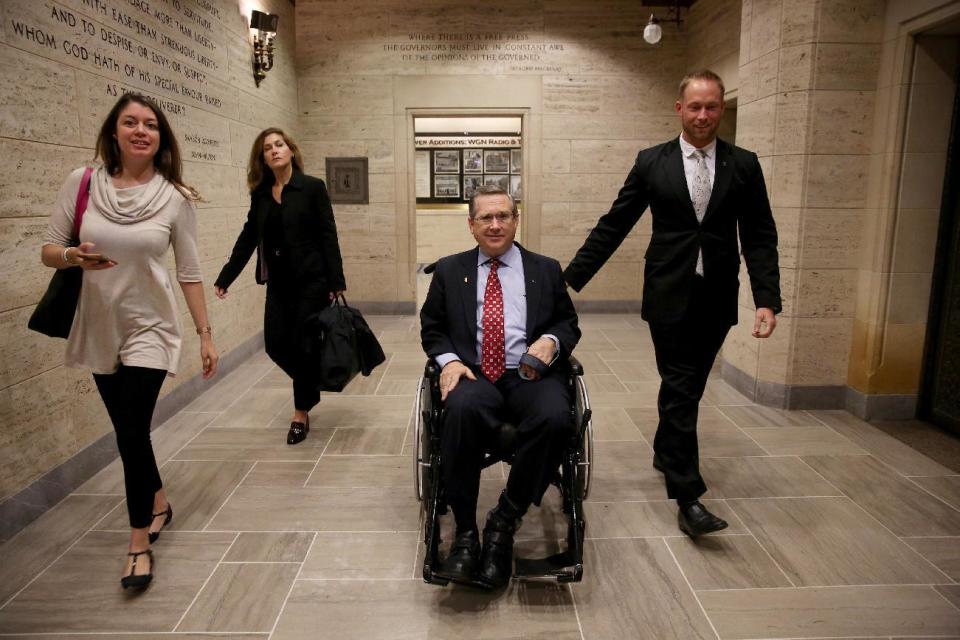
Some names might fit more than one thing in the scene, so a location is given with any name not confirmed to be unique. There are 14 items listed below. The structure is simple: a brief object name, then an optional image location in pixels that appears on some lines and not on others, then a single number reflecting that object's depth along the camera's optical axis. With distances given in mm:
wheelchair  2145
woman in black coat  3295
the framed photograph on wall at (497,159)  11586
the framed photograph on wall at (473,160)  11656
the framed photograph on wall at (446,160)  11727
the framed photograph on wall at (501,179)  11668
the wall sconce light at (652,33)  5668
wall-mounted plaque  7086
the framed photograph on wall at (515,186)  11816
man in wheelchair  2152
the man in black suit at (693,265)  2475
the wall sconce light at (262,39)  5391
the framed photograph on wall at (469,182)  11805
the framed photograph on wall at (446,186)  11914
